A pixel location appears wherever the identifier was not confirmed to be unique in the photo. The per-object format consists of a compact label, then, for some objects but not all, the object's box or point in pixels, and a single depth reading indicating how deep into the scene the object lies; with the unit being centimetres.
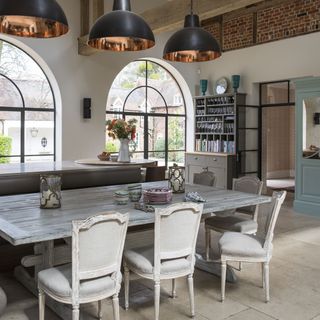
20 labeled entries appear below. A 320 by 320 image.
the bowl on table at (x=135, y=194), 333
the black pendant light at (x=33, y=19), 278
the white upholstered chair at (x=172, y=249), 266
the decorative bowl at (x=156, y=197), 318
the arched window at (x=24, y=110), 729
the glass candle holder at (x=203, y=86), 922
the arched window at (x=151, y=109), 868
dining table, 242
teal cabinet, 639
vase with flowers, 493
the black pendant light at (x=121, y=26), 338
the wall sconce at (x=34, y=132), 769
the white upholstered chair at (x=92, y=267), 233
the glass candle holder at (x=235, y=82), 843
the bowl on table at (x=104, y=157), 554
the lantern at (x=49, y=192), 303
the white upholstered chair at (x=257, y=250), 308
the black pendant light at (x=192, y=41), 387
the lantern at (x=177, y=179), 379
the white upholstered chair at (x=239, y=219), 385
